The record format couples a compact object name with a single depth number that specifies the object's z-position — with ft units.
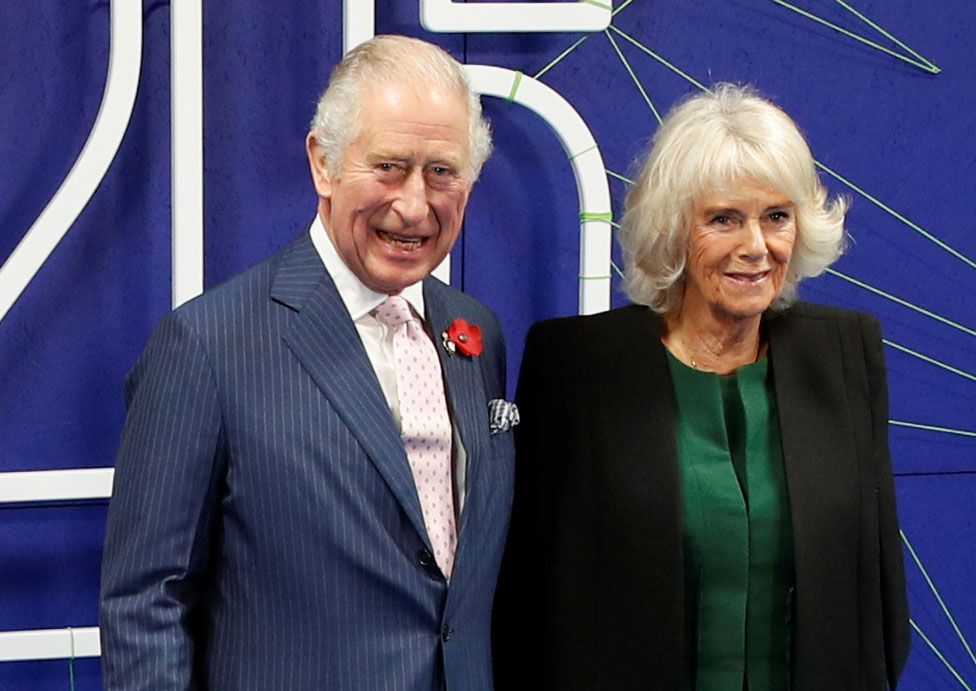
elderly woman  13.16
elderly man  12.40
